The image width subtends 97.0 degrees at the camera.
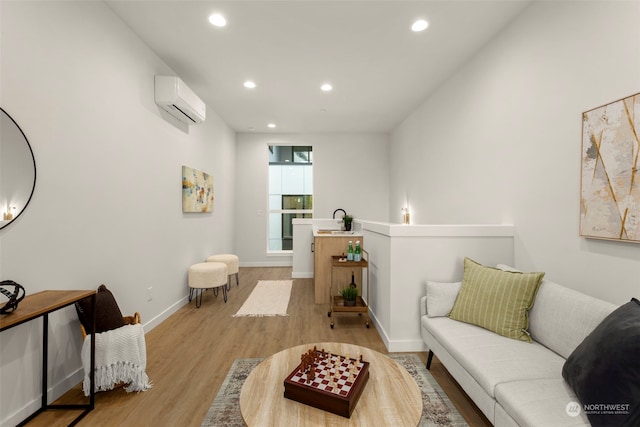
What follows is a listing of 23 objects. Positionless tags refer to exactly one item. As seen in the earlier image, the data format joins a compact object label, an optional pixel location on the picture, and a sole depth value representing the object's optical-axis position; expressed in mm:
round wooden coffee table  1089
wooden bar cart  3006
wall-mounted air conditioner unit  3029
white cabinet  5199
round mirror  1579
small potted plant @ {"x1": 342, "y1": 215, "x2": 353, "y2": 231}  4852
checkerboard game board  1140
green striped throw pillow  1802
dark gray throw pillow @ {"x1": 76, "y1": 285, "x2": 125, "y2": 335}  1951
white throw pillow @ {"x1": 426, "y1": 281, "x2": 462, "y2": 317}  2168
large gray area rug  1646
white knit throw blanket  1875
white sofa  1204
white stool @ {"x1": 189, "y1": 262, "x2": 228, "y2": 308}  3602
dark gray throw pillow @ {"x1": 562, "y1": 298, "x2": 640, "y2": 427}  988
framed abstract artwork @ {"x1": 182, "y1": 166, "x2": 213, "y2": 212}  3697
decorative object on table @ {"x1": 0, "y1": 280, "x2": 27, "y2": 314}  1383
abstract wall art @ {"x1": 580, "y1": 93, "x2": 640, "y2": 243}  1556
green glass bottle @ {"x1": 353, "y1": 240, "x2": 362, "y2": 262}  3100
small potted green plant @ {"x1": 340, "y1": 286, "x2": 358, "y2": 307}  3090
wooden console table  1412
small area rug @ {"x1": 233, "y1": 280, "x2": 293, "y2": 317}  3459
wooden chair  2188
